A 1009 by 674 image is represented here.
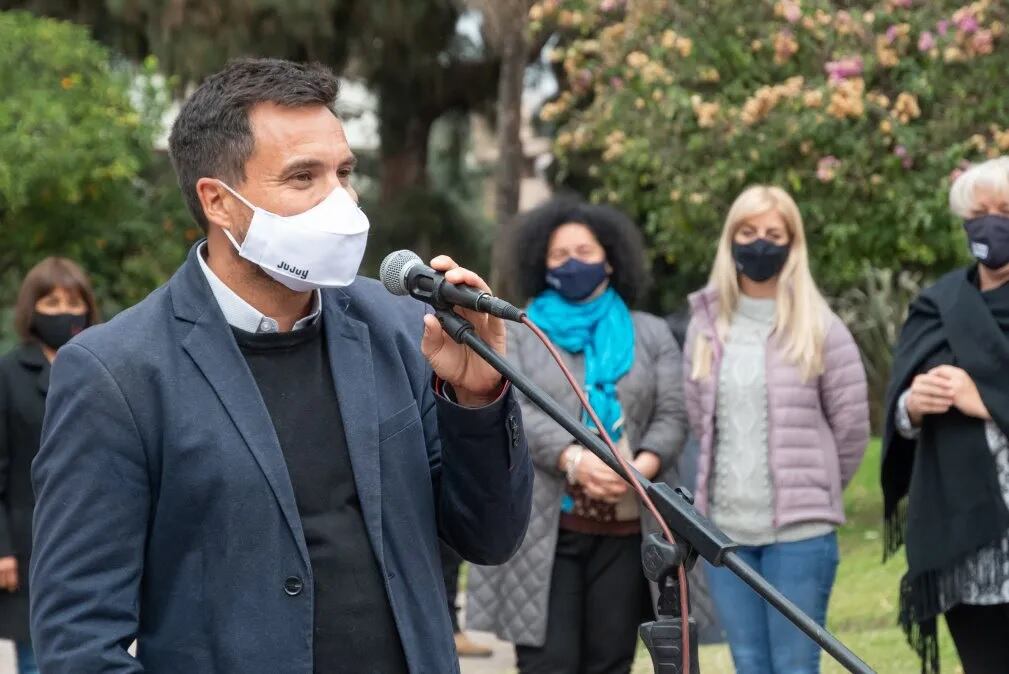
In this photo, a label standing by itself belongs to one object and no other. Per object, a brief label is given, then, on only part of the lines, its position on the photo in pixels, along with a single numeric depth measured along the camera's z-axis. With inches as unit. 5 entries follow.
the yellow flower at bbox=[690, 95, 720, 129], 405.7
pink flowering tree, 387.9
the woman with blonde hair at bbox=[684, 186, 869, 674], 227.9
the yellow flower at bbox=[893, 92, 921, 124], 387.9
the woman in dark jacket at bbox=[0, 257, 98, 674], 258.2
